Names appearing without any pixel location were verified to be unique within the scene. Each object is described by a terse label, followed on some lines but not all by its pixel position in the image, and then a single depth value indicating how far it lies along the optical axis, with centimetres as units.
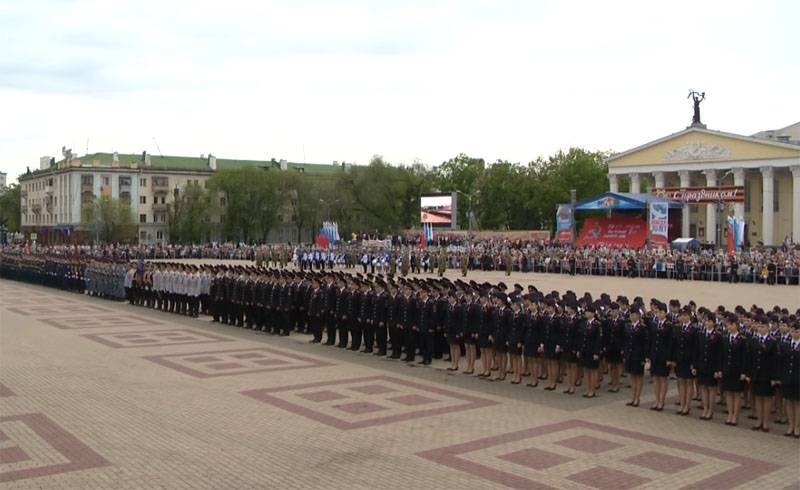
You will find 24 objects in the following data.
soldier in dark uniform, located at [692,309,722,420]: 1141
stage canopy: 5441
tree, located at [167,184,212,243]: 9212
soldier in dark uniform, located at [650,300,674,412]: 1208
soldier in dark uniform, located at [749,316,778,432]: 1074
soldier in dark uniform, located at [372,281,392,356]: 1712
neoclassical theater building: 6347
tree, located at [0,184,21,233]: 13700
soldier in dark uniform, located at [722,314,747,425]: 1110
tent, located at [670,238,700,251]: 5338
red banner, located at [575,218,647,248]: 5850
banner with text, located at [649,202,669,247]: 5172
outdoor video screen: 6862
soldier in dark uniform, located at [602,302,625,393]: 1323
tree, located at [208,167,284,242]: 9106
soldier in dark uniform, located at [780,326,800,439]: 1045
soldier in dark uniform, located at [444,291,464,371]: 1530
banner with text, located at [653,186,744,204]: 5241
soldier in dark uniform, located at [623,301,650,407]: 1243
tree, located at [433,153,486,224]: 9731
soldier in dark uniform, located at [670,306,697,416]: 1177
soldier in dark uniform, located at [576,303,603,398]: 1304
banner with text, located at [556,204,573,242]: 5600
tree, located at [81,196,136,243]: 8831
